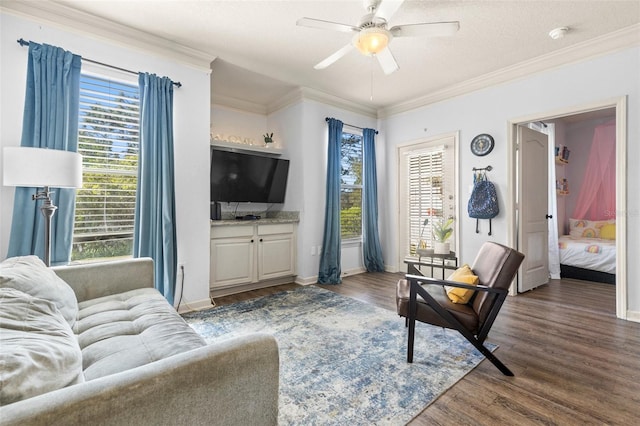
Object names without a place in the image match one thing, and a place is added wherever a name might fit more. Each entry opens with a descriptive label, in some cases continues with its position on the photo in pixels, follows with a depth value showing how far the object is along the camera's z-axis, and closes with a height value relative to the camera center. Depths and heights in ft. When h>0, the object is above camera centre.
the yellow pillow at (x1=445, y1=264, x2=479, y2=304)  7.32 -1.88
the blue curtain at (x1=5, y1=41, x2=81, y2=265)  7.60 +2.17
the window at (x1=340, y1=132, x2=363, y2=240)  15.89 +1.44
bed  13.93 -1.93
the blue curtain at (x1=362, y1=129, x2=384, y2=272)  16.28 +0.07
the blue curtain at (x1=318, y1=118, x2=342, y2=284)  14.33 -0.23
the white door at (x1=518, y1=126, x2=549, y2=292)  12.34 +0.27
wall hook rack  12.82 +1.90
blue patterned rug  5.42 -3.37
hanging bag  12.41 +0.55
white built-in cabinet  12.09 -1.82
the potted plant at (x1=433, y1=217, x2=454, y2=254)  12.77 -1.02
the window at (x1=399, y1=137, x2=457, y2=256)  14.39 +1.18
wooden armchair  6.63 -2.11
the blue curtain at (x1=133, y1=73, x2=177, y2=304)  9.39 +0.85
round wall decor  12.76 +2.93
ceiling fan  7.06 +4.42
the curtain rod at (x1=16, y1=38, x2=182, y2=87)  7.82 +4.37
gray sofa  2.30 -1.44
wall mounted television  12.91 +1.61
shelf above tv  13.10 +2.98
